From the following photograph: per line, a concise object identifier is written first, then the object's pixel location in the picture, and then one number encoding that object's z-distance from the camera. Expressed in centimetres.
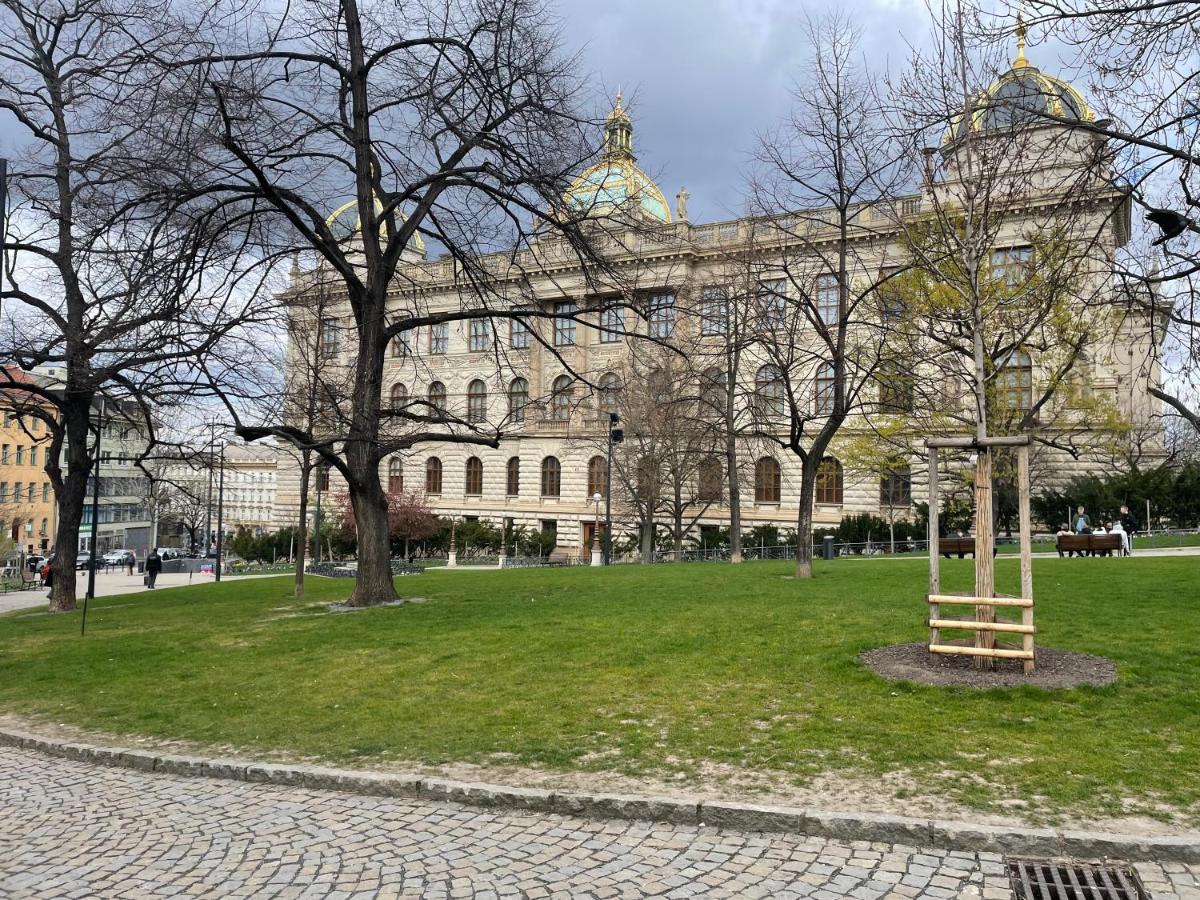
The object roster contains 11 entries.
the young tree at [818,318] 1784
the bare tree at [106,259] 1327
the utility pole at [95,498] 2164
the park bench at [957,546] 2730
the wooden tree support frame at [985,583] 830
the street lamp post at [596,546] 4056
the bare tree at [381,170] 1369
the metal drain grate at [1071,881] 427
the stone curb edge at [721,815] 468
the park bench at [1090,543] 2653
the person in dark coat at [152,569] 3838
